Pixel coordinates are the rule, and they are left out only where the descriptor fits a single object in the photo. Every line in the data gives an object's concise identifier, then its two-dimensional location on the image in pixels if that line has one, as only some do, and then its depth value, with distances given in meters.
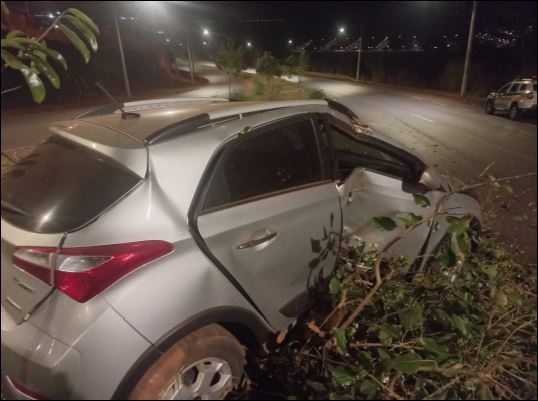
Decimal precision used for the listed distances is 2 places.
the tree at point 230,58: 21.69
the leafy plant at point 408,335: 1.81
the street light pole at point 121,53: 19.38
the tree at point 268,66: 19.86
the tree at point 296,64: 18.46
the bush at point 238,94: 16.80
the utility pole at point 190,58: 26.14
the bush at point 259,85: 20.60
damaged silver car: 1.45
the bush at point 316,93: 19.39
